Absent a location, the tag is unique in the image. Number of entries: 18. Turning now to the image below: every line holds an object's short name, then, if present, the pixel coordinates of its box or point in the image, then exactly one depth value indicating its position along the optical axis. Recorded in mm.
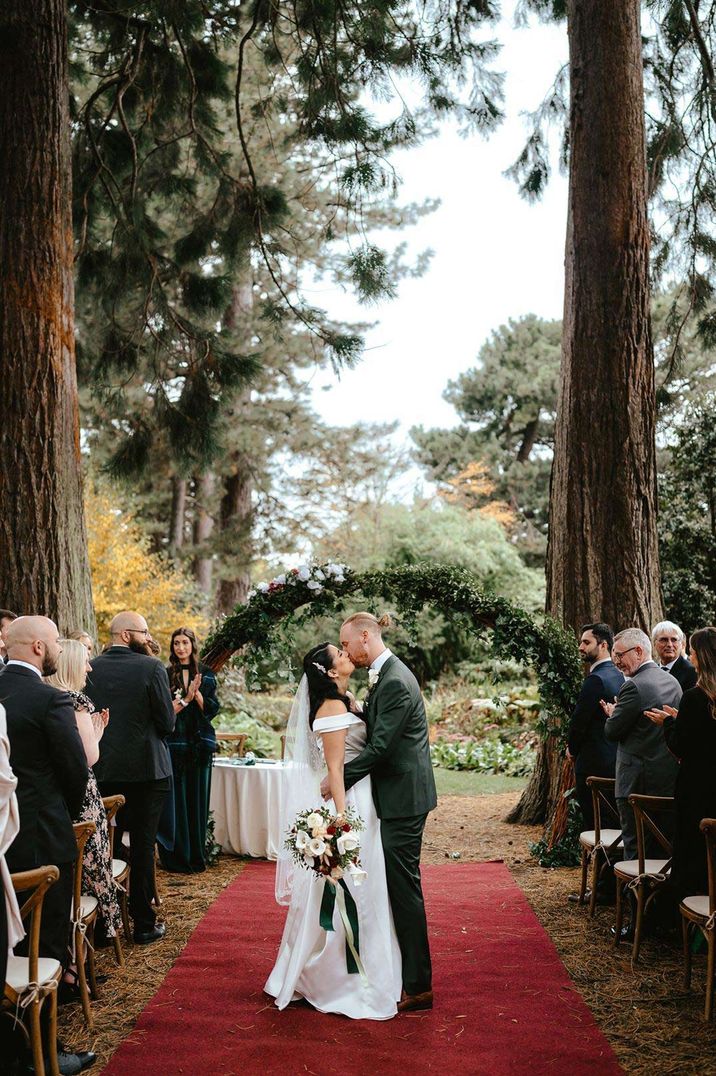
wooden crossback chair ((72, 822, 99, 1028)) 4555
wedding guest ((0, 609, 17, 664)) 5995
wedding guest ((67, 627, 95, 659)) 6465
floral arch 8336
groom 4789
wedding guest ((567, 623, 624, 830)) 7050
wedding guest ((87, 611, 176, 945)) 6059
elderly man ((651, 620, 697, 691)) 6863
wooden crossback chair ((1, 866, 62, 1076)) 3654
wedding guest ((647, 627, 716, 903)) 4941
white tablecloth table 8766
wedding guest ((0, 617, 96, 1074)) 4117
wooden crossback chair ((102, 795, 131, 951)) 5512
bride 4727
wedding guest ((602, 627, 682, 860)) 5902
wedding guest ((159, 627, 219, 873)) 8203
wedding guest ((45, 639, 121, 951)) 4785
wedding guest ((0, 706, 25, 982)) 3373
